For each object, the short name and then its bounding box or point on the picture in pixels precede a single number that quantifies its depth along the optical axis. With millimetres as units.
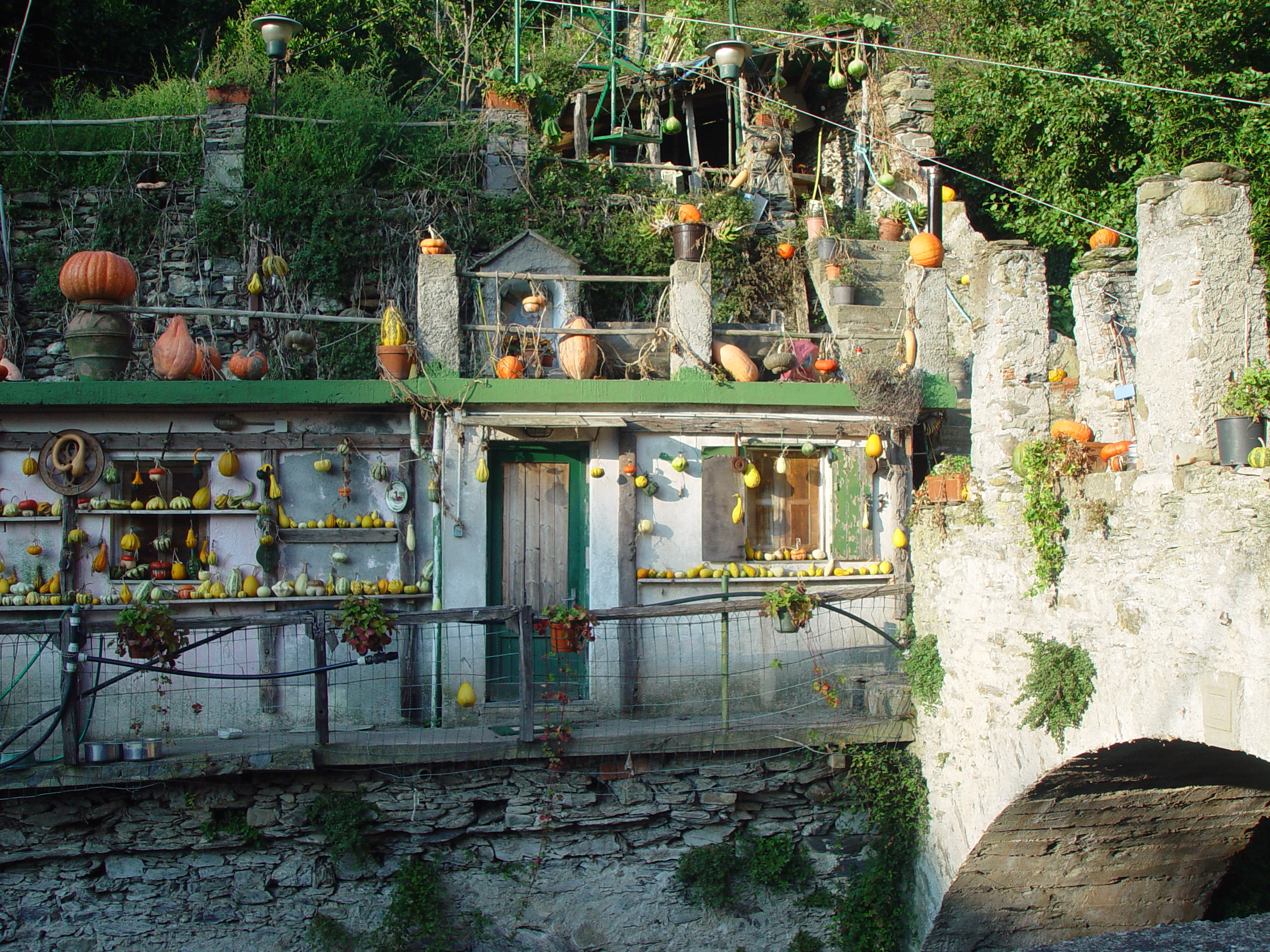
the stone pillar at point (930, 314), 9945
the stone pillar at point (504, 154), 14047
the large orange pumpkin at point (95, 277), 8938
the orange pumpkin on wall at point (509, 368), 9266
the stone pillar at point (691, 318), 9570
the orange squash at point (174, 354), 9102
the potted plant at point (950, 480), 7688
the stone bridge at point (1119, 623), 5207
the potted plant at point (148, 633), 7035
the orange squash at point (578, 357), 9430
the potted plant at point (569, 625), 7566
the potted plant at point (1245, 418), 4895
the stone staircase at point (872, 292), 11531
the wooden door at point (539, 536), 9211
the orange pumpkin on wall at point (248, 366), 9289
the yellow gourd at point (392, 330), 8930
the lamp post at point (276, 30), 12398
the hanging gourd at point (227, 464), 8762
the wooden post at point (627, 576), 8977
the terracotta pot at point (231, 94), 13672
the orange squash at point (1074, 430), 7340
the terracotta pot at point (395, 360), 8820
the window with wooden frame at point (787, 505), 9695
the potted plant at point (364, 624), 7305
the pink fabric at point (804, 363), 10344
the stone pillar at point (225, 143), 13633
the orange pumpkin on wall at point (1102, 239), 9875
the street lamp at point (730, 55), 12727
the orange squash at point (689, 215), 12195
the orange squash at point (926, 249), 11320
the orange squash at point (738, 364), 9414
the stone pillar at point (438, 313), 9078
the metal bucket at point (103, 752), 7285
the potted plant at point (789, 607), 7852
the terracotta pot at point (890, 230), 13898
